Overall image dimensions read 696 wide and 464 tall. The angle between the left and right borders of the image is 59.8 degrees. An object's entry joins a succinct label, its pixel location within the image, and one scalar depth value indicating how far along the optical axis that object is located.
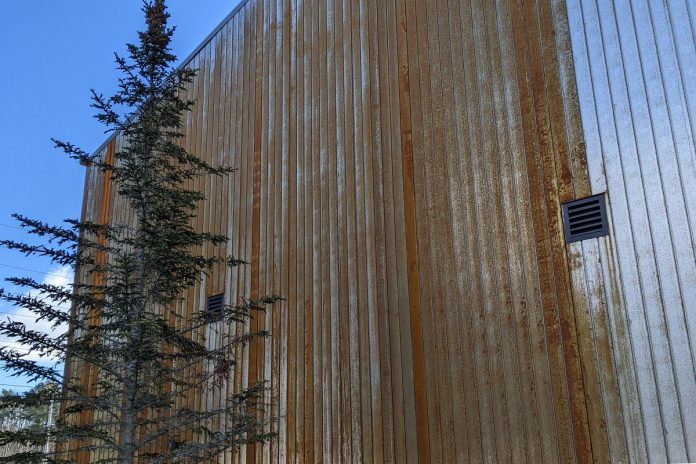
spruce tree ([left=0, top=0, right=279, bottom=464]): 5.14
